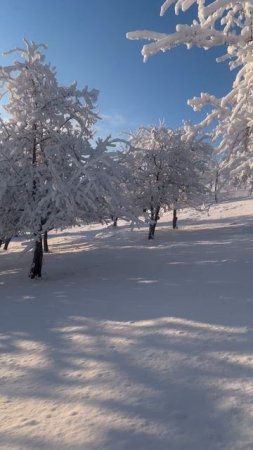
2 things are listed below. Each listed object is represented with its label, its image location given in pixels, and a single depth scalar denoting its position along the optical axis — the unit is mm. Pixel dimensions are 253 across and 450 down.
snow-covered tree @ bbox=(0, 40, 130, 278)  11047
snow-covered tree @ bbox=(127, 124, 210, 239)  25047
